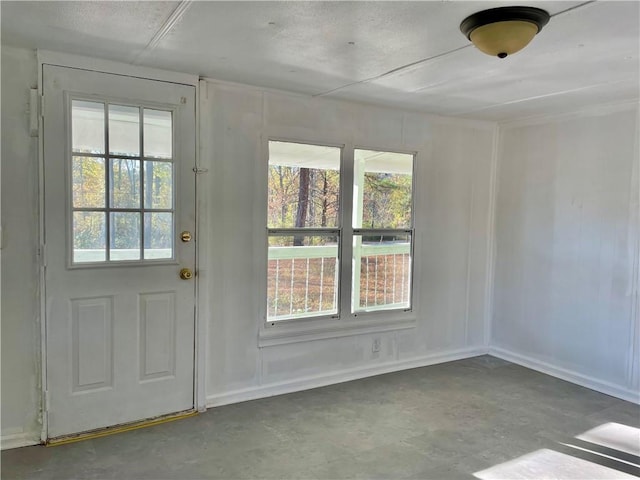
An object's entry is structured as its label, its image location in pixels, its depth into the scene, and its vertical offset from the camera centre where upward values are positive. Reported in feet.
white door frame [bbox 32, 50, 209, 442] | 8.66 +0.24
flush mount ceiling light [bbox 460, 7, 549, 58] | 6.36 +2.73
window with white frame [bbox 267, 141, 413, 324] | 11.56 -0.31
